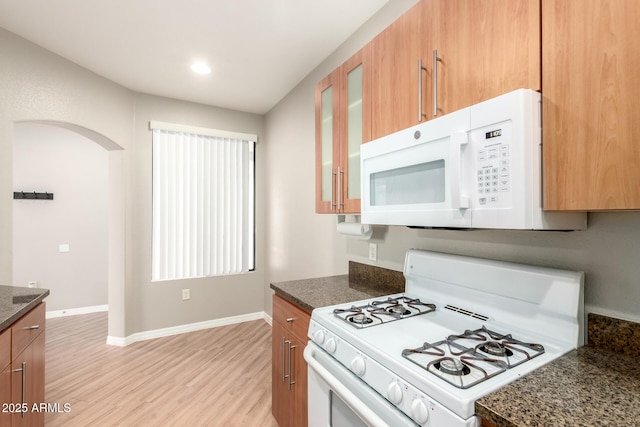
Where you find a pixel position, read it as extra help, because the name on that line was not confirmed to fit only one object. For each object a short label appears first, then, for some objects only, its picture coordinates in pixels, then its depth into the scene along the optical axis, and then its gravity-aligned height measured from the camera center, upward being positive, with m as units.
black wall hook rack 3.73 +0.25
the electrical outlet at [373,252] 2.00 -0.25
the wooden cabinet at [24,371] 1.32 -0.73
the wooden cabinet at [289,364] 1.57 -0.81
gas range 0.83 -0.44
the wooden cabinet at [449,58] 0.91 +0.55
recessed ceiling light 2.62 +1.27
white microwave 0.87 +0.14
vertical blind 3.41 +0.15
